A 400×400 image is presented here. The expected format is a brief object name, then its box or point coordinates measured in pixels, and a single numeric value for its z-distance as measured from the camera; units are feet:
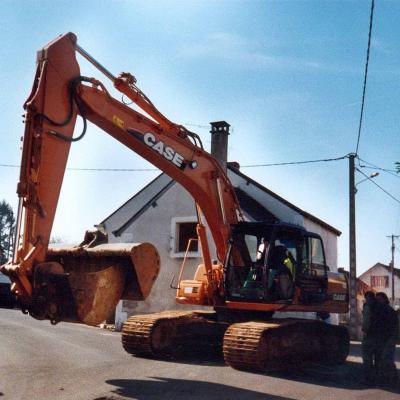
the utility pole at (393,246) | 191.47
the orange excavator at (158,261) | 22.12
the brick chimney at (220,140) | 62.44
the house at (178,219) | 60.44
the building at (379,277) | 221.46
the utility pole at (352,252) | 59.57
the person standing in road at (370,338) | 29.37
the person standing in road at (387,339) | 28.60
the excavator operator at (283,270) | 31.76
